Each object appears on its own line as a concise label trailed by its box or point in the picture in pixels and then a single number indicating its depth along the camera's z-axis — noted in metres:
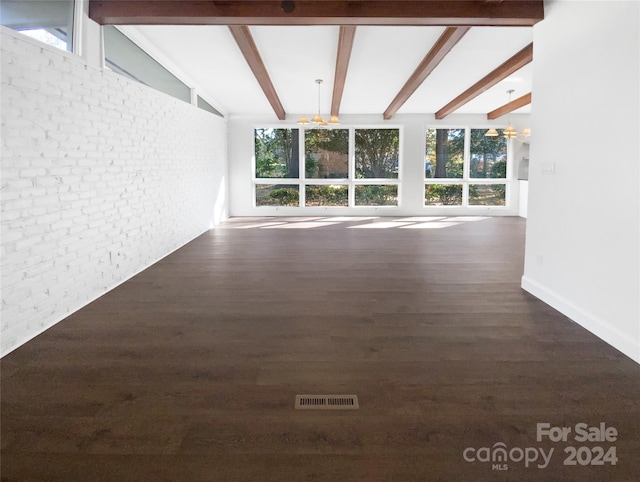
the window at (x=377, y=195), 11.32
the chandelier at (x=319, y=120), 7.64
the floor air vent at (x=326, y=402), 2.13
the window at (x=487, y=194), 11.34
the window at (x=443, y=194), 11.25
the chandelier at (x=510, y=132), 8.69
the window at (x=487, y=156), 11.18
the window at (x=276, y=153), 11.17
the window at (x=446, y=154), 11.12
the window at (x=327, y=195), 11.34
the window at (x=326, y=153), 11.18
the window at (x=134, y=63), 4.44
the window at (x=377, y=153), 11.16
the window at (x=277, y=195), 11.29
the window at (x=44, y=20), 2.90
